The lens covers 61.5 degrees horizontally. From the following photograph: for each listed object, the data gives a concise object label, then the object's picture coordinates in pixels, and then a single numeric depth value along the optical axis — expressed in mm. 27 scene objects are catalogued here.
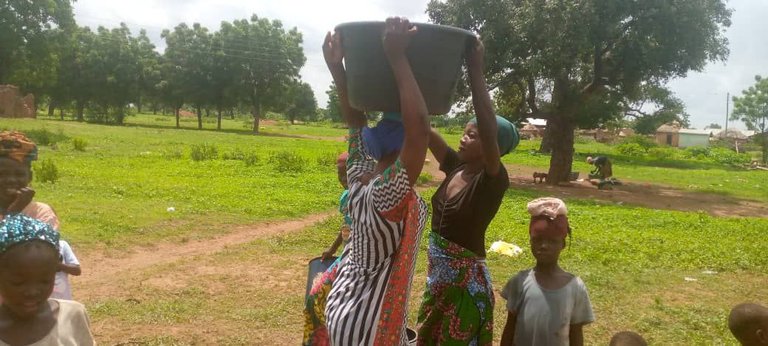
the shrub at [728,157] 36531
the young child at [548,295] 2822
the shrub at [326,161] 18938
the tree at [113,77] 47688
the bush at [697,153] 39253
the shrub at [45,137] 20516
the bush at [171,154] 18859
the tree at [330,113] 61594
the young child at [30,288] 2072
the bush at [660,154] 36000
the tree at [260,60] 45000
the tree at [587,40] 15062
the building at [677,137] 65000
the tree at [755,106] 40750
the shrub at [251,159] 18027
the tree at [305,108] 75688
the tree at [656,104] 21816
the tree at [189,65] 46125
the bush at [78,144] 19188
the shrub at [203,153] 18469
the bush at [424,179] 16188
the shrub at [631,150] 37375
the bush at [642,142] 41100
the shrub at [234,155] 19553
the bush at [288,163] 16859
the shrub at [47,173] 11938
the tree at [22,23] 24047
